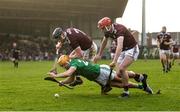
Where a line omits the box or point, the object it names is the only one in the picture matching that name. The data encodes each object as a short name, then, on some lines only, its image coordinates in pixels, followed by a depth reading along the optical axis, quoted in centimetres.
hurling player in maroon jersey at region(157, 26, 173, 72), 2536
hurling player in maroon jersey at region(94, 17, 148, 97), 1271
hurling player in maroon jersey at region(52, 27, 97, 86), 1348
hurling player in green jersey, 1308
